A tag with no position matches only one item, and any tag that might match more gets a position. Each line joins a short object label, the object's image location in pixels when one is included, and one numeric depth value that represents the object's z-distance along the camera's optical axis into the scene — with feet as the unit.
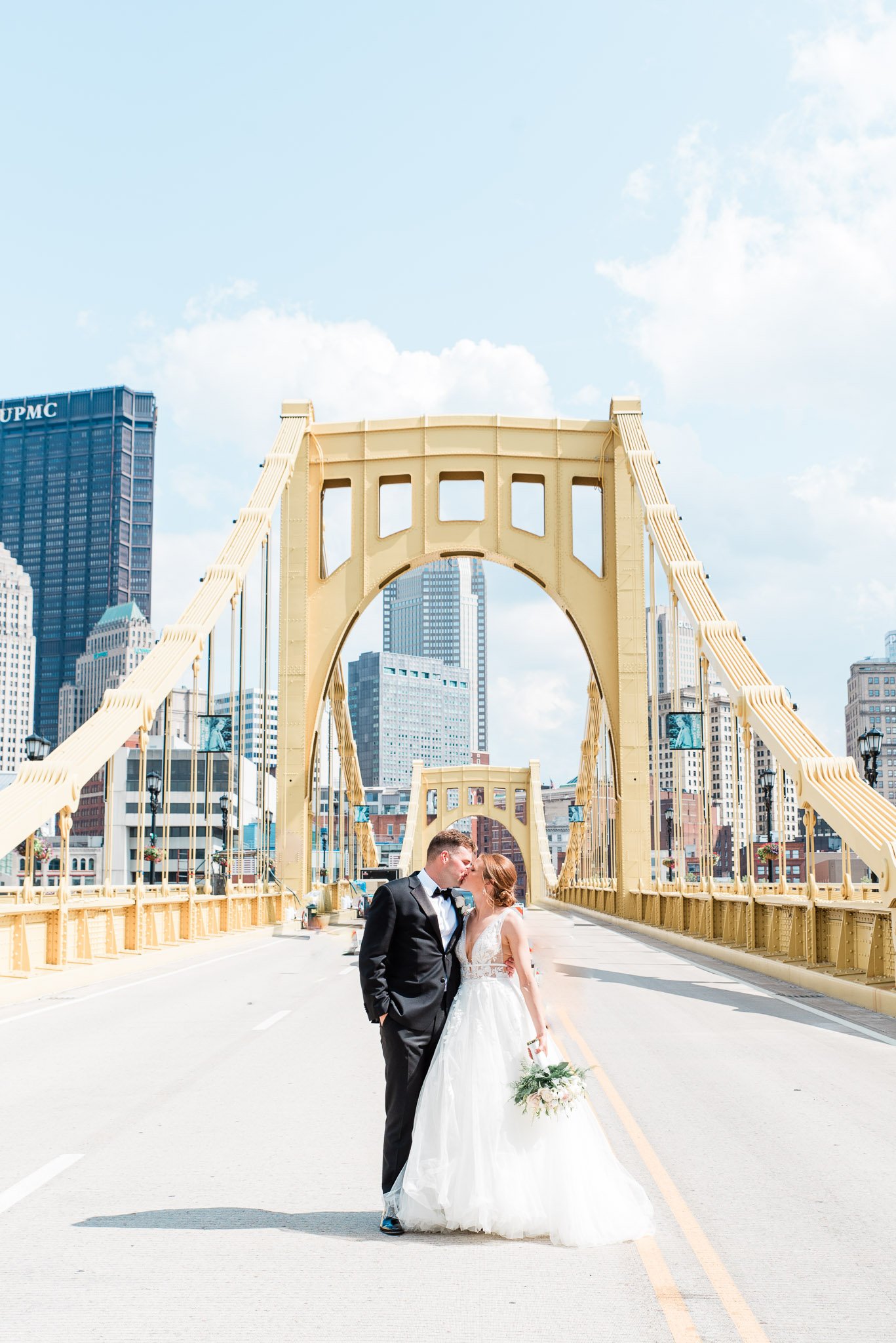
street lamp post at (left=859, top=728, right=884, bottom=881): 86.12
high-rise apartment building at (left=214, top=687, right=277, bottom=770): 556.14
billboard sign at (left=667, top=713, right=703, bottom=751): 101.50
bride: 18.21
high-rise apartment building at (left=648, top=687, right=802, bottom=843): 272.10
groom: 19.20
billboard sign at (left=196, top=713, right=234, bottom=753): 105.29
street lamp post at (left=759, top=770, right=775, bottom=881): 100.99
